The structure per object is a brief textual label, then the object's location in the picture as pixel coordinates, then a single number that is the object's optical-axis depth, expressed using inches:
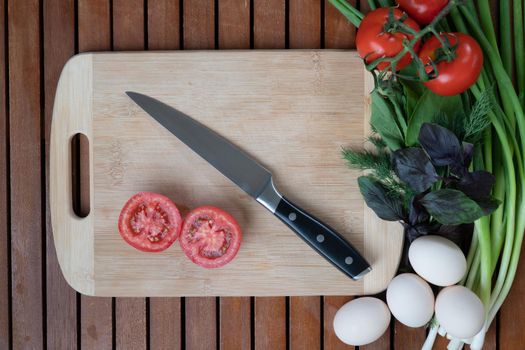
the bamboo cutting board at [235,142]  38.2
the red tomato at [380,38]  31.9
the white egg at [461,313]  33.3
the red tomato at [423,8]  33.2
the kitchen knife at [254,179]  37.2
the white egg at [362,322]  35.8
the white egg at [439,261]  33.6
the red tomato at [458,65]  32.2
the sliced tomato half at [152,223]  36.7
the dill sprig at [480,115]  33.6
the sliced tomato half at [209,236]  36.5
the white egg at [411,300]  34.4
